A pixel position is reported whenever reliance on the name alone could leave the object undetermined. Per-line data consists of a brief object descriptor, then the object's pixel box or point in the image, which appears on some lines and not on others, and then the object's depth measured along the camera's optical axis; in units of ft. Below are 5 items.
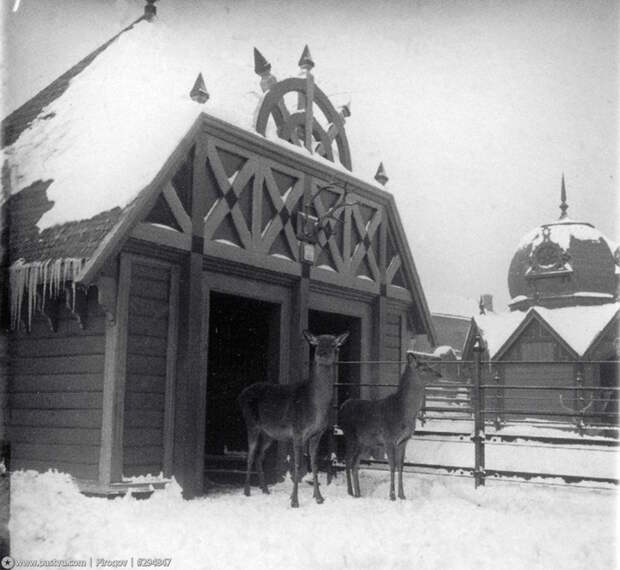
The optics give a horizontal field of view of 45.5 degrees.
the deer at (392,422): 30.04
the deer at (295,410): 28.73
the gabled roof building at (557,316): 90.74
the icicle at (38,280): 26.58
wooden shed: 27.50
